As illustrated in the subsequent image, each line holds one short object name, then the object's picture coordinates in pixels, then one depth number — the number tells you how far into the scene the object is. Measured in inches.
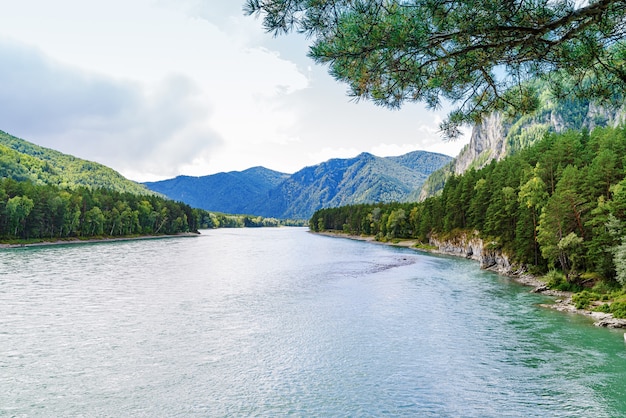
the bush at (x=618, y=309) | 1326.3
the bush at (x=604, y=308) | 1416.1
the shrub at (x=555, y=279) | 1923.0
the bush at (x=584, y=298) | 1519.2
